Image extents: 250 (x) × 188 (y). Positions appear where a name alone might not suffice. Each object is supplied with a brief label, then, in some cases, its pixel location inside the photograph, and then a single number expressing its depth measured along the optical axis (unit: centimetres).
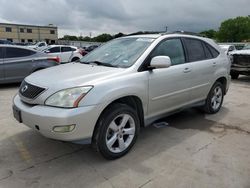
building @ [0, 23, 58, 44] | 5004
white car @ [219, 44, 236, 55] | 1315
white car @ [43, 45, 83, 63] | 1197
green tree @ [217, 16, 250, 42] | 7086
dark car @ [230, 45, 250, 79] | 760
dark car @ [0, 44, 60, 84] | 611
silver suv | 222
